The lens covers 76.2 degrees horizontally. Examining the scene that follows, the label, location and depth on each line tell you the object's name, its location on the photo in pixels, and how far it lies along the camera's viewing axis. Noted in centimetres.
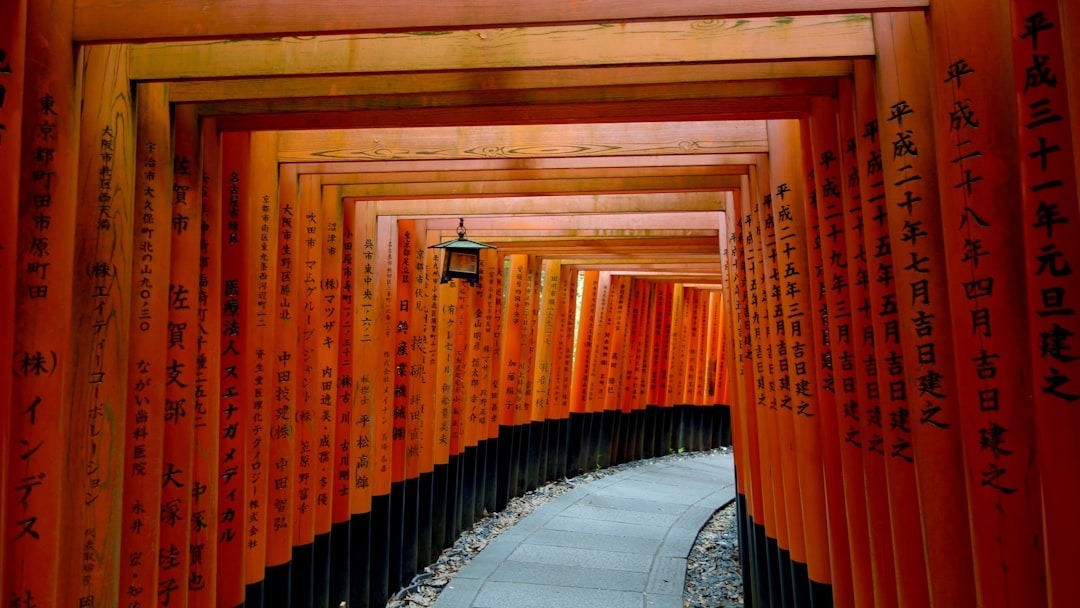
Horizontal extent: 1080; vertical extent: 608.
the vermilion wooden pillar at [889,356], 258
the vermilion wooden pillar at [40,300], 239
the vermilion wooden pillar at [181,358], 336
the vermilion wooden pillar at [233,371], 398
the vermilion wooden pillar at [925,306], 234
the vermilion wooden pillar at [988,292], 202
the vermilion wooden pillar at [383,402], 636
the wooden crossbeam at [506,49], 288
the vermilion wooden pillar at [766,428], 478
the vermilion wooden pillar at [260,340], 421
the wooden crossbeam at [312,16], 255
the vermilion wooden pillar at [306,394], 510
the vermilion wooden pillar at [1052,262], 177
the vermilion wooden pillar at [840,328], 315
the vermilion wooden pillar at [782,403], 414
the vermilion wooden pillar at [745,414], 577
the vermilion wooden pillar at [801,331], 390
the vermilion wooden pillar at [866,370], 285
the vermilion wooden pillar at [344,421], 583
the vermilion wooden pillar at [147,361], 309
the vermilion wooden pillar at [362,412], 598
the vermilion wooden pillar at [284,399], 468
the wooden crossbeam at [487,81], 327
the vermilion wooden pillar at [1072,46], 161
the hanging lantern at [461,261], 623
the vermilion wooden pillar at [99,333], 273
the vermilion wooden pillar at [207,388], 361
